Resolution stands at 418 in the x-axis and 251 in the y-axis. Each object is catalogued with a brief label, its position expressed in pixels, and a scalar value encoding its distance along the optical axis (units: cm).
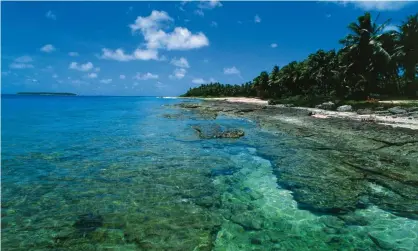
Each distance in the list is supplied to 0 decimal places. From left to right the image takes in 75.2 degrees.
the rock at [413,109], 2612
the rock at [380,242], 625
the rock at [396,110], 2671
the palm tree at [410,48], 4088
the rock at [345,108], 3418
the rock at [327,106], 3794
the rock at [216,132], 2109
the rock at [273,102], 5762
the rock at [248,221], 717
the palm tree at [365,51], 4025
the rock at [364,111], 3038
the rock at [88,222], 682
